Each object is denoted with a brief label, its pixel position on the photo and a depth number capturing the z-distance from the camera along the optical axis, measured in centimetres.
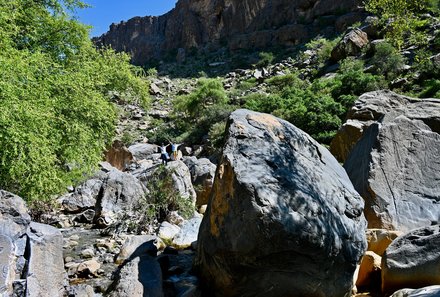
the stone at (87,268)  682
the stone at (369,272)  590
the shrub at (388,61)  2359
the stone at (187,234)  809
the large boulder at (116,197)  1120
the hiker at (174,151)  1944
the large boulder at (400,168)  689
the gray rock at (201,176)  1308
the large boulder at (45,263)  468
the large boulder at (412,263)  512
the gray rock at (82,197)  1324
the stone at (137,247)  652
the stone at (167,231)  874
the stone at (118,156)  2508
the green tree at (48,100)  702
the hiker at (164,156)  1768
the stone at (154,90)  4678
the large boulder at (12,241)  442
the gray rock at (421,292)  414
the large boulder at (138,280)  511
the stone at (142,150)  2830
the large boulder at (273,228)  464
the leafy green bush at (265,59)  4822
